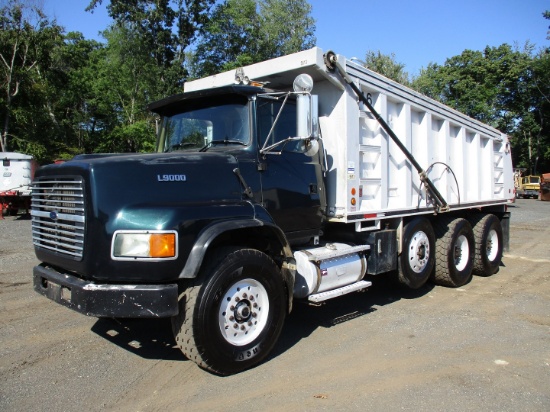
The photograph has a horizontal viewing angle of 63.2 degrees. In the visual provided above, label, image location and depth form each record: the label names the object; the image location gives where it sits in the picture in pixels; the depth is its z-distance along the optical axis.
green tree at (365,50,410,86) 33.09
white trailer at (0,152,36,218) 18.41
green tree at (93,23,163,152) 28.59
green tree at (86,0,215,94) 29.46
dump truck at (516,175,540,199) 38.95
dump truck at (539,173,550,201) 34.34
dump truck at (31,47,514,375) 3.60
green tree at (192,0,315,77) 32.25
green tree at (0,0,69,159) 25.00
